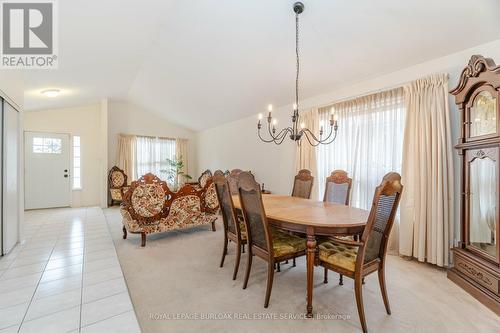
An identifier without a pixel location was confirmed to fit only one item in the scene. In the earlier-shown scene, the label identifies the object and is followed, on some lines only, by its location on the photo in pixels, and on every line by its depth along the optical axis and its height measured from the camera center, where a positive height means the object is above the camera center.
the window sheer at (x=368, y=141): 3.10 +0.38
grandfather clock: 2.00 -0.14
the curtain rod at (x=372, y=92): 2.96 +1.04
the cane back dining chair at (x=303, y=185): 3.33 -0.25
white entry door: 5.85 -0.04
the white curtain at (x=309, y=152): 4.07 +0.27
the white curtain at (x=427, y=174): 2.62 -0.08
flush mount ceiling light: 4.43 +1.44
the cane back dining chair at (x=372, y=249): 1.66 -0.63
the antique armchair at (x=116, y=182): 6.41 -0.39
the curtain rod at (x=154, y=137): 7.55 +1.02
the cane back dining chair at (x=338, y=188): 2.87 -0.26
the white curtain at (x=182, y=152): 8.08 +0.54
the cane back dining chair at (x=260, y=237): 1.98 -0.65
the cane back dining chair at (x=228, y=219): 2.46 -0.56
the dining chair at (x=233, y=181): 3.51 -0.21
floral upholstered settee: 3.47 -0.61
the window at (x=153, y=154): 7.46 +0.44
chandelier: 2.30 +1.45
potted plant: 7.86 -0.14
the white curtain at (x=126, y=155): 7.05 +0.40
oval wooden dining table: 1.83 -0.43
